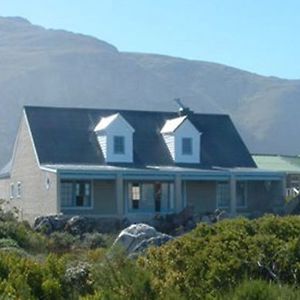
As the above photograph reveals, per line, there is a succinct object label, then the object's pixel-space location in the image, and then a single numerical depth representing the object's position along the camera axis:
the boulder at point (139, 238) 18.60
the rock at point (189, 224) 38.78
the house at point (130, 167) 43.81
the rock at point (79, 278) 12.98
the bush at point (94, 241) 28.25
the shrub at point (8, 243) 22.70
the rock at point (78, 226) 35.41
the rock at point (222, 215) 39.78
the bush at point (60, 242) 27.35
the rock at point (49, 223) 35.06
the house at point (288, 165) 61.50
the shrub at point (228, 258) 11.87
